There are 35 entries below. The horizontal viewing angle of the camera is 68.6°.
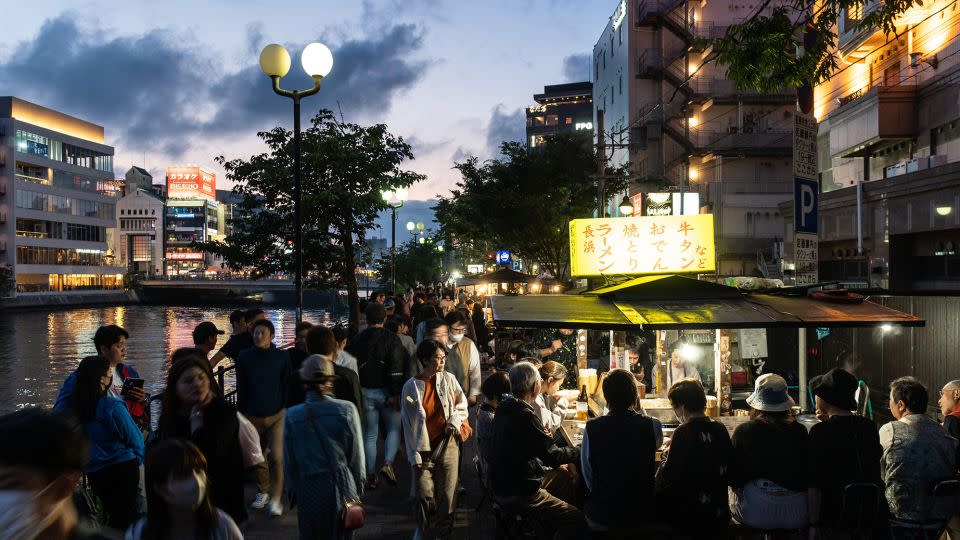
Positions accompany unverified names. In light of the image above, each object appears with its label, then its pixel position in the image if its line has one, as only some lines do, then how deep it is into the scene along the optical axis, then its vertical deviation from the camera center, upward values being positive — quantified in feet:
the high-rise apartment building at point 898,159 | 68.80 +12.91
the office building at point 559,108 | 431.84 +106.62
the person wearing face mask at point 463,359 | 30.25 -3.57
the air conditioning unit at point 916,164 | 71.38 +11.19
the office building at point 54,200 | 283.59 +35.04
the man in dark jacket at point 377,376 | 29.27 -4.12
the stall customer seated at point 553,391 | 25.31 -4.35
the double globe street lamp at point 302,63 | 38.68 +11.72
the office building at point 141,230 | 495.00 +34.49
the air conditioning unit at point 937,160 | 68.99 +11.19
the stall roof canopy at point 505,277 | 90.68 -0.03
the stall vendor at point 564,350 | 45.68 -5.16
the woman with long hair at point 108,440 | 17.85 -4.18
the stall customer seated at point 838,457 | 17.13 -4.45
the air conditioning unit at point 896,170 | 74.69 +11.36
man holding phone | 21.84 -2.52
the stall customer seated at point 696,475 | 16.34 -4.66
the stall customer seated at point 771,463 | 17.06 -4.56
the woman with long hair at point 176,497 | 10.64 -3.32
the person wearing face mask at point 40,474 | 8.66 -2.45
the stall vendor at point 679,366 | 32.83 -4.26
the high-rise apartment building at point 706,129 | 134.10 +30.01
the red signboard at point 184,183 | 535.19 +73.13
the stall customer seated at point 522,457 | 18.10 -4.71
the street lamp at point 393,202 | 69.52 +8.42
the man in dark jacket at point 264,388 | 26.18 -4.11
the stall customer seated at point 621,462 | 16.03 -4.26
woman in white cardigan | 21.71 -5.05
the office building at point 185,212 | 533.55 +51.04
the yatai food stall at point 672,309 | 23.40 -1.18
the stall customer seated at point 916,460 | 17.71 -4.73
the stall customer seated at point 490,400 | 20.68 -3.65
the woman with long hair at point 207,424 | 15.53 -3.32
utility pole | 75.61 +11.96
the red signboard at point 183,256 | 526.98 +17.15
